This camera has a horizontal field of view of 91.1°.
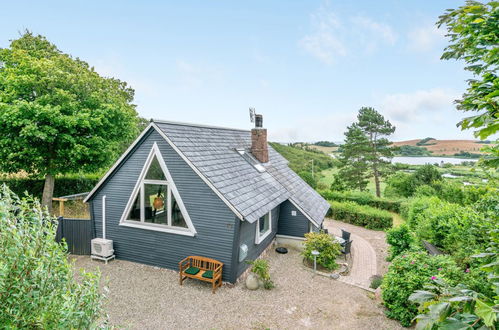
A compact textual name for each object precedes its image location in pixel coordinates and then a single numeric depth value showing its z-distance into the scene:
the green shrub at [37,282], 2.42
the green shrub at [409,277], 6.84
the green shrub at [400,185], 28.84
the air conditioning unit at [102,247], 10.12
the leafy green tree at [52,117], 13.37
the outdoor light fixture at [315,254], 10.14
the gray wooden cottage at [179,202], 8.91
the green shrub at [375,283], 9.25
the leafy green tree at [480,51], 1.88
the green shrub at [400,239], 11.03
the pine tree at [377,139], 31.16
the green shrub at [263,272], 8.88
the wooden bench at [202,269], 8.41
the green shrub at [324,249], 10.64
